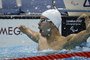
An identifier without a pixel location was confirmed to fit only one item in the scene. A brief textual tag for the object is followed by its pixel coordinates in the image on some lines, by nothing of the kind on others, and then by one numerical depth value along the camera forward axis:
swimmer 7.61
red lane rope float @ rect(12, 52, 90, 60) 6.04
